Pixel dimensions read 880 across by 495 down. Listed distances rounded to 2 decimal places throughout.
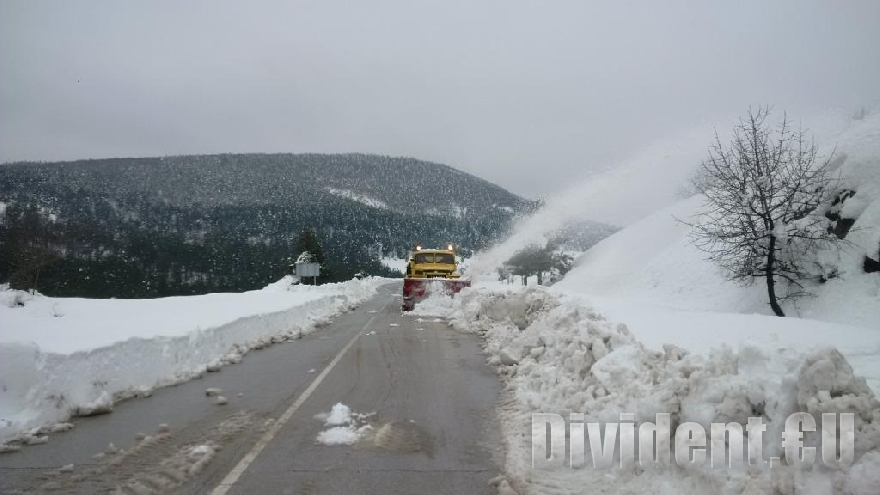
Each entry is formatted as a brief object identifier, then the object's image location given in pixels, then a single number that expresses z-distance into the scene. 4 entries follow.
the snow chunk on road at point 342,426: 5.87
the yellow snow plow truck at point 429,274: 24.55
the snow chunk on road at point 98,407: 7.03
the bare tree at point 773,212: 15.01
